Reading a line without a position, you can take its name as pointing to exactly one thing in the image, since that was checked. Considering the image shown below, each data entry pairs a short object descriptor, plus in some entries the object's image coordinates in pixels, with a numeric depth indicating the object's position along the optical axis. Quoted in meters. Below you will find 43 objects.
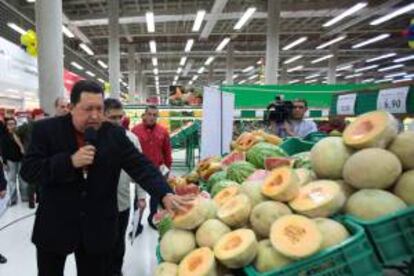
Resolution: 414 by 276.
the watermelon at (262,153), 2.76
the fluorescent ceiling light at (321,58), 25.88
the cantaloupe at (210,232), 1.81
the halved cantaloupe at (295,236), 1.50
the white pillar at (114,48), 16.64
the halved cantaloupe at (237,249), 1.61
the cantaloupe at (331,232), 1.56
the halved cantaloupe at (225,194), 2.11
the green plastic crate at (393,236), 1.58
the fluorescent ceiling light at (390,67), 30.56
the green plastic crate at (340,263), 1.48
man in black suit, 2.20
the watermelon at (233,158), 3.08
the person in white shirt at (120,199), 3.62
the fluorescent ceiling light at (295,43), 21.88
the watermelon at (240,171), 2.65
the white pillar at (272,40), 15.99
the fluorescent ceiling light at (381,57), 26.48
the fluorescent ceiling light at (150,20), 15.09
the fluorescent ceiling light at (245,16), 14.82
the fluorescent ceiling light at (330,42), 22.02
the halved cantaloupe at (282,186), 1.81
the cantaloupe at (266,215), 1.74
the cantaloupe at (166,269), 1.76
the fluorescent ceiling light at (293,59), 27.09
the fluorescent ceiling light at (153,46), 23.80
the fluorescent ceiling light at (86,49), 23.97
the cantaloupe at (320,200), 1.71
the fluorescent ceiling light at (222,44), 22.91
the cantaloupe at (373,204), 1.65
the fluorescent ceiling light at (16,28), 15.87
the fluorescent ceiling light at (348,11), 14.20
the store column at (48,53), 8.00
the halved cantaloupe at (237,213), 1.86
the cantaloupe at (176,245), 1.85
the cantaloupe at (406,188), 1.74
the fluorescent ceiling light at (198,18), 15.05
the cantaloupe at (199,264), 1.62
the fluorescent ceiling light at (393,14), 14.58
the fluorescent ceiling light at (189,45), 23.08
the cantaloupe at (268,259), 1.55
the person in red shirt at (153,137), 5.57
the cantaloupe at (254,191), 1.93
